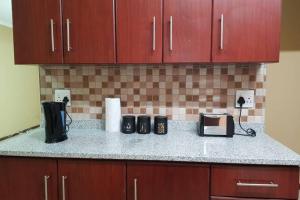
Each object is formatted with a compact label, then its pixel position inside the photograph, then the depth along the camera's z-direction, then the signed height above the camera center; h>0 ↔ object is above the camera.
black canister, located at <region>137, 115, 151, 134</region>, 1.42 -0.26
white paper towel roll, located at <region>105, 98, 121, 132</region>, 1.46 -0.20
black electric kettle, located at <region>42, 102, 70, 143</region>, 1.21 -0.21
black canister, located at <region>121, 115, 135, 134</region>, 1.44 -0.27
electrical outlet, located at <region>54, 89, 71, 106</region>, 1.57 -0.07
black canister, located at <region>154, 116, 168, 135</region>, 1.40 -0.26
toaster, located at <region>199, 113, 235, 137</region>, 1.34 -0.25
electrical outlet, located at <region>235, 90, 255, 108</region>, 1.44 -0.07
